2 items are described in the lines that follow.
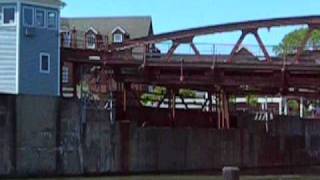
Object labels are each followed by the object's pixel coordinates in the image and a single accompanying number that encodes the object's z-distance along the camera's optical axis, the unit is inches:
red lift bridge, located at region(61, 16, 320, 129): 2760.8
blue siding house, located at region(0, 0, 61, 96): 2711.6
